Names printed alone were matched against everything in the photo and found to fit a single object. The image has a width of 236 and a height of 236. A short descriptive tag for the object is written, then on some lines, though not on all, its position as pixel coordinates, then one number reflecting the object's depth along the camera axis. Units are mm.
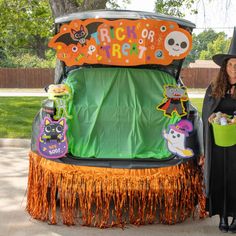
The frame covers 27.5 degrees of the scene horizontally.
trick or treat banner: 4441
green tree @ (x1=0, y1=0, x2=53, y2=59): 13821
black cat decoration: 4082
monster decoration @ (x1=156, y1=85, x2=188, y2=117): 4410
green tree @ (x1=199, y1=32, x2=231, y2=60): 56500
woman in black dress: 4035
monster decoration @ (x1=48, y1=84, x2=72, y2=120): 4363
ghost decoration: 4102
